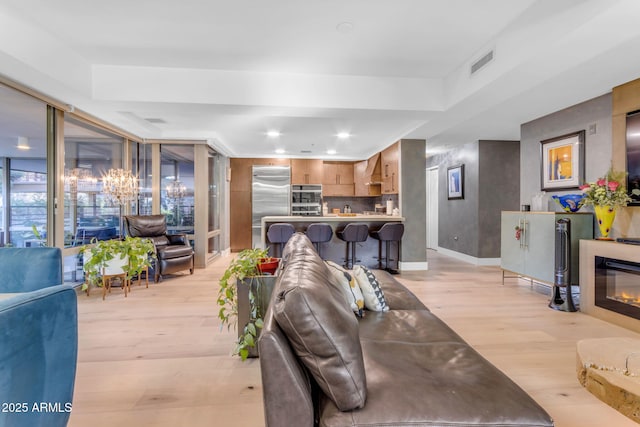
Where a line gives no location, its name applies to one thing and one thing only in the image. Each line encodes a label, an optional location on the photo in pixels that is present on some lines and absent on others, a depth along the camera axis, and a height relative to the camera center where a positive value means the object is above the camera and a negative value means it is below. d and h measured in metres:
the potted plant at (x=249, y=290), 2.26 -0.60
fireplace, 2.85 -0.72
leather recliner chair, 4.66 -0.51
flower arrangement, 3.04 +0.20
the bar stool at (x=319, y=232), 4.75 -0.32
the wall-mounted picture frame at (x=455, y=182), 6.40 +0.63
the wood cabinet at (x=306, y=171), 7.83 +1.03
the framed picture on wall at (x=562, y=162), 3.80 +0.64
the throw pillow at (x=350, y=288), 1.96 -0.50
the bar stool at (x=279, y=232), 4.72 -0.31
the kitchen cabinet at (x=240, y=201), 7.65 +0.26
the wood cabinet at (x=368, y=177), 7.17 +0.84
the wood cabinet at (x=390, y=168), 5.83 +0.88
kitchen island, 5.13 -0.35
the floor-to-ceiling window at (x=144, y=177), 5.59 +0.64
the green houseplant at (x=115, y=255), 3.79 -0.55
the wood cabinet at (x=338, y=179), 8.10 +0.85
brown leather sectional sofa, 1.02 -0.66
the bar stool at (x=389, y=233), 4.99 -0.35
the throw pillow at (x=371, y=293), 2.08 -0.55
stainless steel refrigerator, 7.59 +0.43
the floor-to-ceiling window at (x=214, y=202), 6.29 +0.20
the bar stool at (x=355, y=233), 4.93 -0.34
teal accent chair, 0.90 -0.48
